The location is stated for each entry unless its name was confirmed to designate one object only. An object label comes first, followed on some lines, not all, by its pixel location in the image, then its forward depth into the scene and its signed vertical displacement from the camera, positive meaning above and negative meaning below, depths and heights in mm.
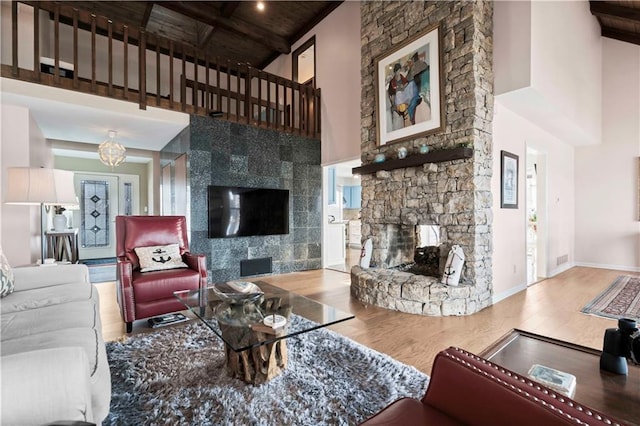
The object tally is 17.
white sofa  809 -557
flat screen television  4699 +0
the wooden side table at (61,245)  3868 -460
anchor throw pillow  3141 -504
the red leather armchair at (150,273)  2688 -609
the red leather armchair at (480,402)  766 -556
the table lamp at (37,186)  2760 +244
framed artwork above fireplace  3588 +1581
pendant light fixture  4418 +888
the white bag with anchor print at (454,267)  3217 -621
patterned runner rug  3086 -1083
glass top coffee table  1604 -668
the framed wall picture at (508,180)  3725 +384
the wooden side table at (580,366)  1086 -704
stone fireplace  3258 +367
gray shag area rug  1539 -1052
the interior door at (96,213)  7035 -32
